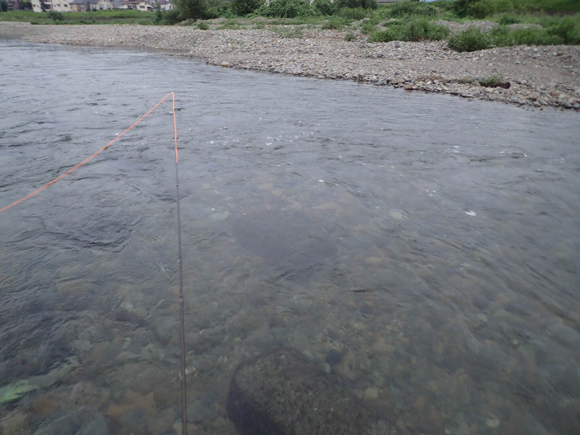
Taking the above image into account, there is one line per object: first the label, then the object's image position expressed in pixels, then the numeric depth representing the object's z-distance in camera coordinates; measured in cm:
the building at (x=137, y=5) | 8919
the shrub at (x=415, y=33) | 1605
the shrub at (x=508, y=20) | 1928
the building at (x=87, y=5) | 8333
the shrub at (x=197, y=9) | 3262
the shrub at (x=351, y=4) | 3259
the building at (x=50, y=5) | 8312
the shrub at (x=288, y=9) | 2939
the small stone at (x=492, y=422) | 165
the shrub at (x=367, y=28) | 1864
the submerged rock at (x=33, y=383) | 169
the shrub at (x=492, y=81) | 980
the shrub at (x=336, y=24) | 2111
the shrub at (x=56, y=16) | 4441
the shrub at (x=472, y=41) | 1356
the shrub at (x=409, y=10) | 2505
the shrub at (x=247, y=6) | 3372
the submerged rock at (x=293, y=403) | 160
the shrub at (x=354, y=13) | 2597
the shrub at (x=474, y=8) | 2500
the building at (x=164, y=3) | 9701
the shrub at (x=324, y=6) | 3134
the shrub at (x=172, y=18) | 3479
